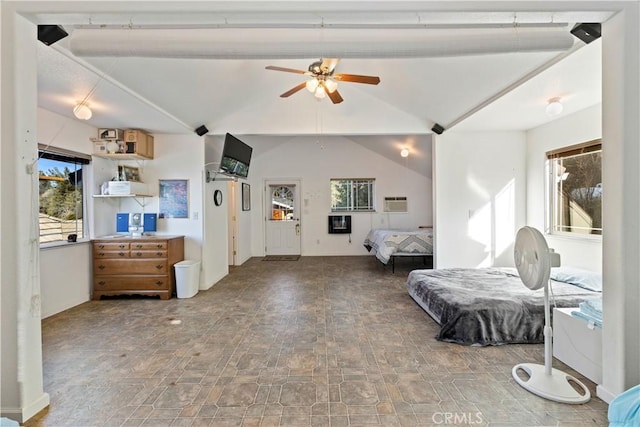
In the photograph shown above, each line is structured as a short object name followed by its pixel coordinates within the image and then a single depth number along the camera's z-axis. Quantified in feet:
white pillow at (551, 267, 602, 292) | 10.02
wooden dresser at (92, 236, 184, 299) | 13.15
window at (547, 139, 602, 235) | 11.62
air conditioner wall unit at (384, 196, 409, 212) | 24.67
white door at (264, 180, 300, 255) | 24.84
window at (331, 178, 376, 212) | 24.89
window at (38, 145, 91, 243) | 11.63
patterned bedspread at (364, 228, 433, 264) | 17.74
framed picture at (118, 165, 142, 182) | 14.10
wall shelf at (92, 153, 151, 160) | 13.52
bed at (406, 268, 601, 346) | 8.68
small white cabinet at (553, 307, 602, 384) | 6.78
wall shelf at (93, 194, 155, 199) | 13.38
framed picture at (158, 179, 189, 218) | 14.92
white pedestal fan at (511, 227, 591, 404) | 6.24
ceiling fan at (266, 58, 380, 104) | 10.21
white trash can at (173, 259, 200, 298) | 13.43
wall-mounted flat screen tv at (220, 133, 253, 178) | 13.69
